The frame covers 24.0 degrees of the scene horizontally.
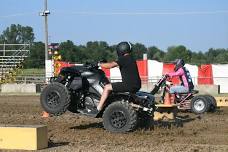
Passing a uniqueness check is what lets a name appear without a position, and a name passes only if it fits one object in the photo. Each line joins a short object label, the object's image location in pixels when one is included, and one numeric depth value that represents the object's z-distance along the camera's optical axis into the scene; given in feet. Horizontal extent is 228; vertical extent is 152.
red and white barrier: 99.60
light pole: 127.53
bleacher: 129.80
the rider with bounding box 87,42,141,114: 34.94
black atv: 35.50
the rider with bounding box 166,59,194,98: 48.34
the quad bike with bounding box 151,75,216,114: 48.34
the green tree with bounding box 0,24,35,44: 284.20
